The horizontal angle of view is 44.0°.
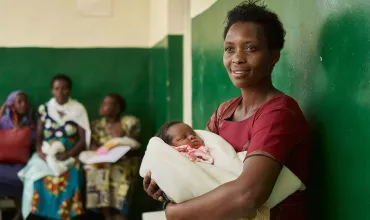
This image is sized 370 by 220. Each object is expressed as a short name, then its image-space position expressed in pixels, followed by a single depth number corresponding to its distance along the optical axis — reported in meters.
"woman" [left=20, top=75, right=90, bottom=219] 3.96
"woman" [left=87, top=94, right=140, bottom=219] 4.03
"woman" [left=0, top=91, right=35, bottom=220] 4.02
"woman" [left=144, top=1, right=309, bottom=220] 1.18
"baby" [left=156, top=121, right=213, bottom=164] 1.42
